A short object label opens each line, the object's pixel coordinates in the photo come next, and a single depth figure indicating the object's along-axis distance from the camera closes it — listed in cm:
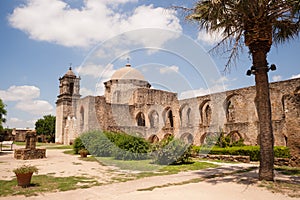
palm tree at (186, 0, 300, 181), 684
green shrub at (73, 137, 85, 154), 1791
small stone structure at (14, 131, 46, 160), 1390
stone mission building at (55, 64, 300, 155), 2066
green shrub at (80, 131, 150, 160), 1446
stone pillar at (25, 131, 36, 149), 1429
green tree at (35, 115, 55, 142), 4934
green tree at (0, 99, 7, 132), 1619
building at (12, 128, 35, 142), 4213
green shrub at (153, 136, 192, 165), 1223
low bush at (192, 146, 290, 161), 1262
